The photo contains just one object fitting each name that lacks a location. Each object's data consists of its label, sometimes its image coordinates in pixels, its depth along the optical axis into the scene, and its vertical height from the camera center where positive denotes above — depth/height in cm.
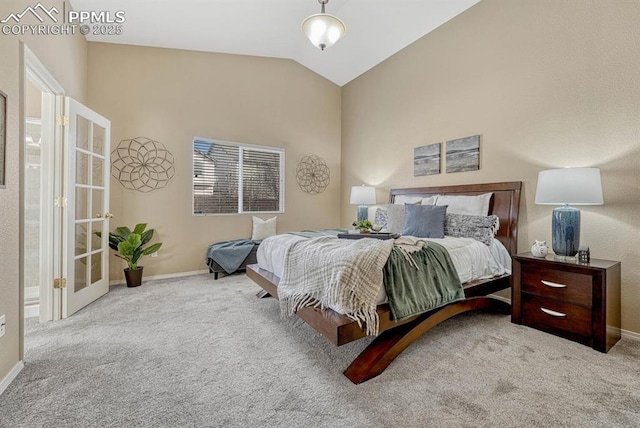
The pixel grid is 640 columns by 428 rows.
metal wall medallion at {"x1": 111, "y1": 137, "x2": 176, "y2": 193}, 386 +59
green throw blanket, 194 -50
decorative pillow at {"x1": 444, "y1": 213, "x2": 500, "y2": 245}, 286 -13
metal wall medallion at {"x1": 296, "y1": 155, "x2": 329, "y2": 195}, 521 +67
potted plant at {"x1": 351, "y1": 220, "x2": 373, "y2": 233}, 281 -14
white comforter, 250 -40
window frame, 431 +71
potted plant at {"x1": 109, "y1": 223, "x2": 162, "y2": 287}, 350 -49
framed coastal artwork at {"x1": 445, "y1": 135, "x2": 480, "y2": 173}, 344 +73
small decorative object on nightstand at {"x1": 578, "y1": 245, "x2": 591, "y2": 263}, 228 -31
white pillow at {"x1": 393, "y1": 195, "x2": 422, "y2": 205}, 383 +18
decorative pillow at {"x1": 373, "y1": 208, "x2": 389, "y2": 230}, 374 -7
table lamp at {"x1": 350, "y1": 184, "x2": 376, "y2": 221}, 461 +22
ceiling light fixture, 260 +167
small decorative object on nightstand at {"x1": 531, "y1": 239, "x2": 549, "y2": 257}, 248 -29
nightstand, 210 -65
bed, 175 -72
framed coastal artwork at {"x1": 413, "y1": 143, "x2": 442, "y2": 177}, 387 +73
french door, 270 -3
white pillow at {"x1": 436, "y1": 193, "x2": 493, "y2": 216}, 318 +11
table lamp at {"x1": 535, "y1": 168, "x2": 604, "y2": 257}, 224 +15
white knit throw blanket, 181 -45
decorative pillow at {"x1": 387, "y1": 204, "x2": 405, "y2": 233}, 348 -7
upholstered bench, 406 -67
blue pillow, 303 -9
